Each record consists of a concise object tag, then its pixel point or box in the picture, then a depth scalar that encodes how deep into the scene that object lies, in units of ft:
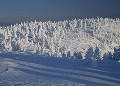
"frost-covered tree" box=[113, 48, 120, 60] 143.13
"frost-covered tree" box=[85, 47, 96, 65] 89.61
